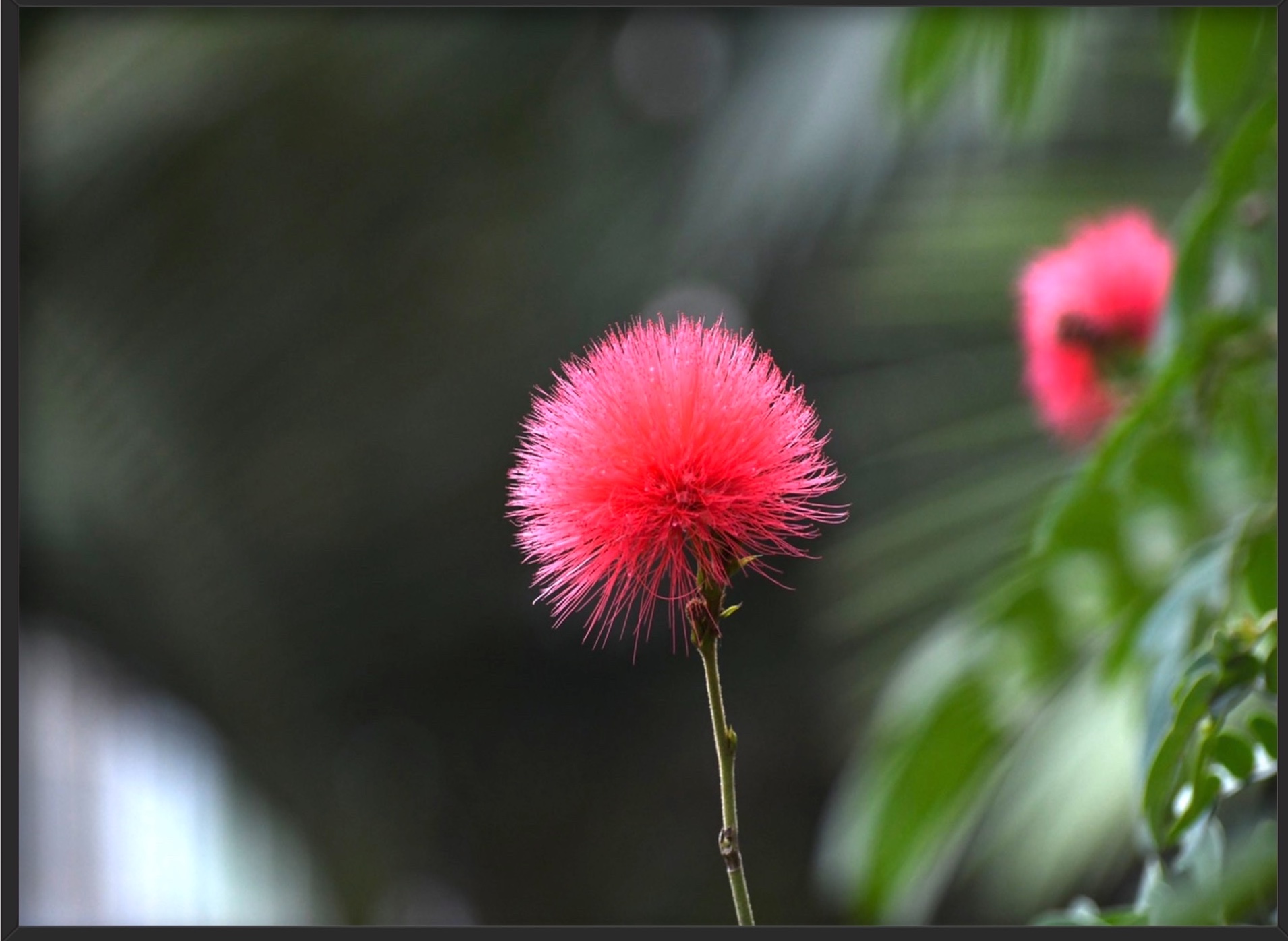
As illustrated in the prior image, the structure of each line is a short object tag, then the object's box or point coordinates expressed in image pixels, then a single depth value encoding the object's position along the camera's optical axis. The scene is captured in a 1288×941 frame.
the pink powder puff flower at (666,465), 1.39
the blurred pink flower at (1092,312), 1.84
